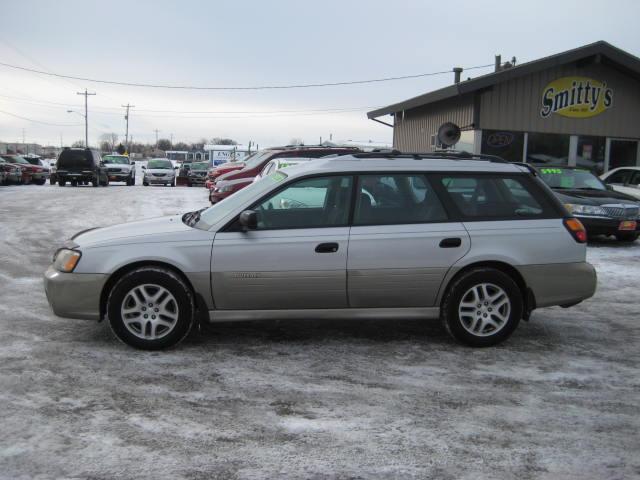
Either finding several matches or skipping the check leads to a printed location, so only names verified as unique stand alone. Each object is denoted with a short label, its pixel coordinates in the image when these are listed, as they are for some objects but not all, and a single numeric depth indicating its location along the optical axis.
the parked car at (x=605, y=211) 12.27
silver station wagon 5.30
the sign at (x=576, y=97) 20.51
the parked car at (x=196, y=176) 35.38
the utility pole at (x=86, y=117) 91.44
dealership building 19.70
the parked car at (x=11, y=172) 29.58
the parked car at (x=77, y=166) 30.27
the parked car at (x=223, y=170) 22.05
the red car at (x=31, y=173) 32.69
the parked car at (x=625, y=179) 15.77
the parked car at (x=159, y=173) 34.25
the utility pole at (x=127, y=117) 101.75
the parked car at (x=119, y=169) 34.62
